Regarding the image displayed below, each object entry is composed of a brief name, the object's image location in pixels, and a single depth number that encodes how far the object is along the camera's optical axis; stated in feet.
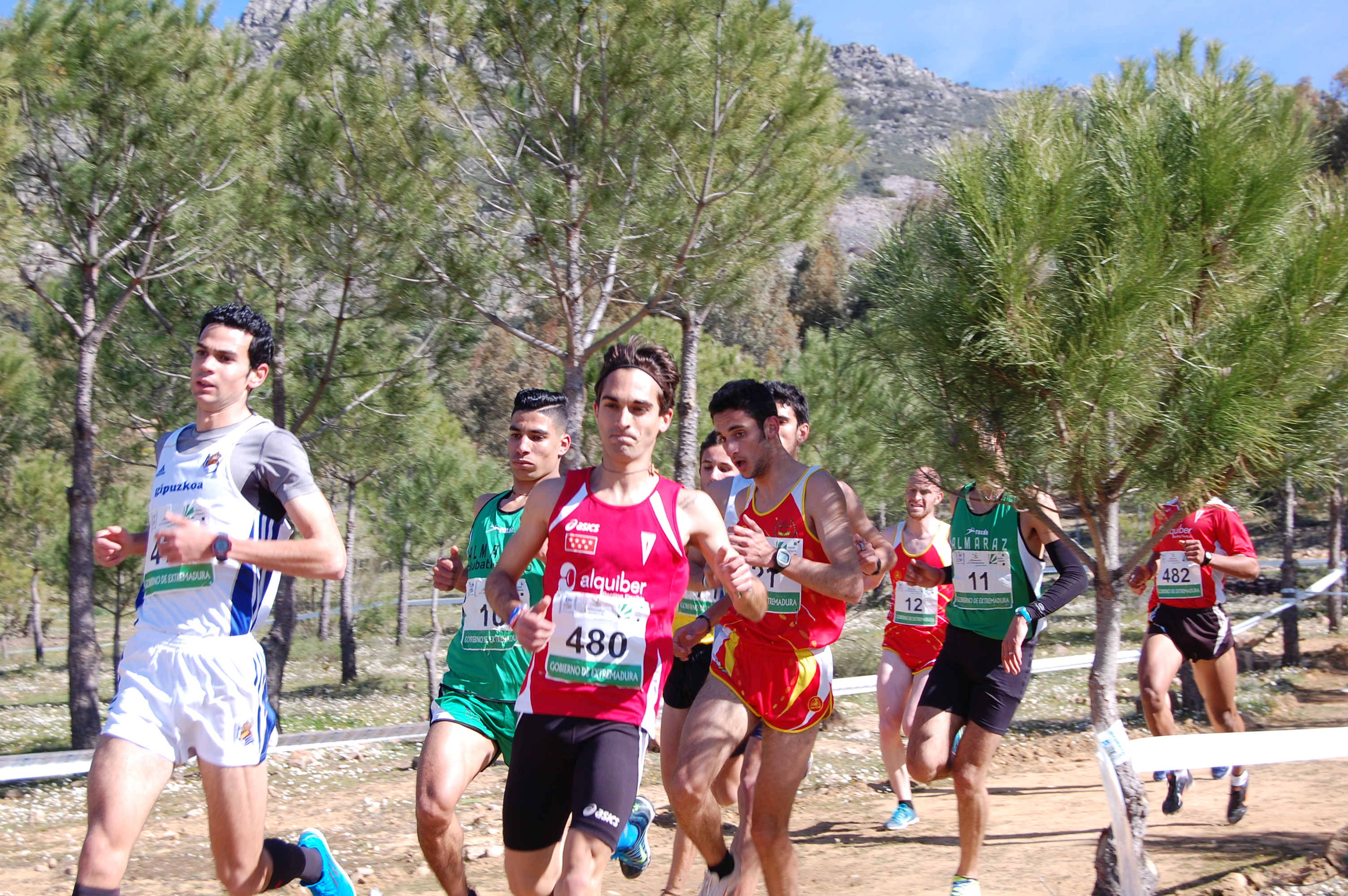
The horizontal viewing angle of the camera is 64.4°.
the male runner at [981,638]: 15.23
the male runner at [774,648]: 12.57
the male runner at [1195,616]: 19.98
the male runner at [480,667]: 12.52
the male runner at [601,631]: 10.14
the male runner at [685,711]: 15.10
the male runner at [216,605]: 10.00
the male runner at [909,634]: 20.15
